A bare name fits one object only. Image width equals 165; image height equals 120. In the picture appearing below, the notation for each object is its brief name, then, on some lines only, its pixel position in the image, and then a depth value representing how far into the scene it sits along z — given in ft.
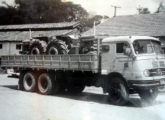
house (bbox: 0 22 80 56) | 114.83
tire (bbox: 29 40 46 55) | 47.65
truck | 33.06
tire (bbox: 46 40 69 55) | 43.94
